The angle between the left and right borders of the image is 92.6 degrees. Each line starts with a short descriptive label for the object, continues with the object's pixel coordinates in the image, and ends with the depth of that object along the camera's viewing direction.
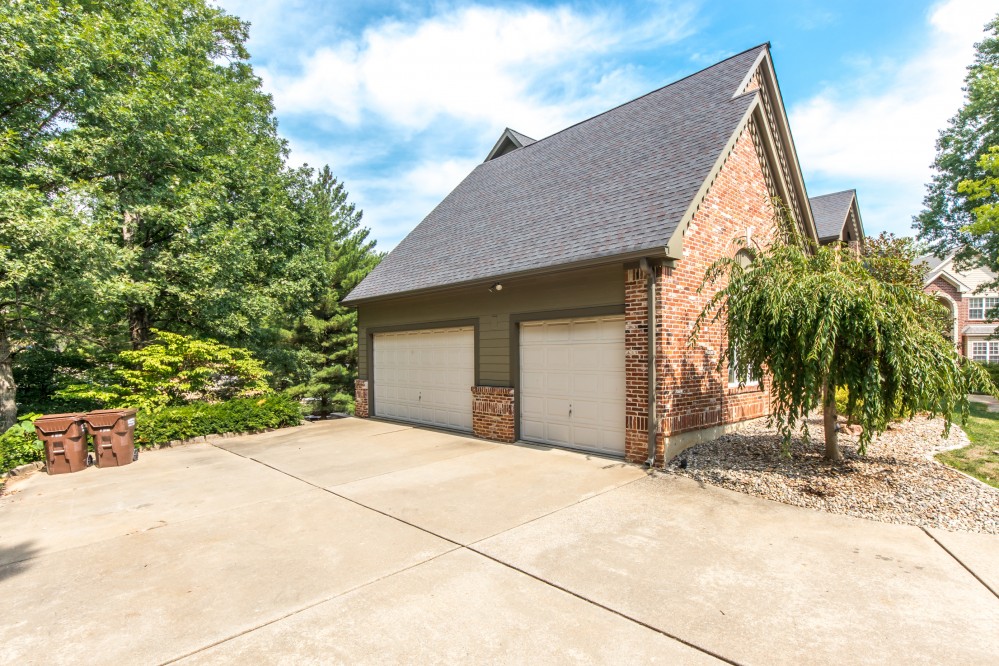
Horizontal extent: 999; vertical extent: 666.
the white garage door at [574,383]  8.07
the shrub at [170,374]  10.52
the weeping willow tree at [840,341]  5.63
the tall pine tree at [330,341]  15.30
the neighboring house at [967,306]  30.12
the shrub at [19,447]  7.51
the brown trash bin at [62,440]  7.71
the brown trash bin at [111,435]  8.17
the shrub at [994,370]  20.05
